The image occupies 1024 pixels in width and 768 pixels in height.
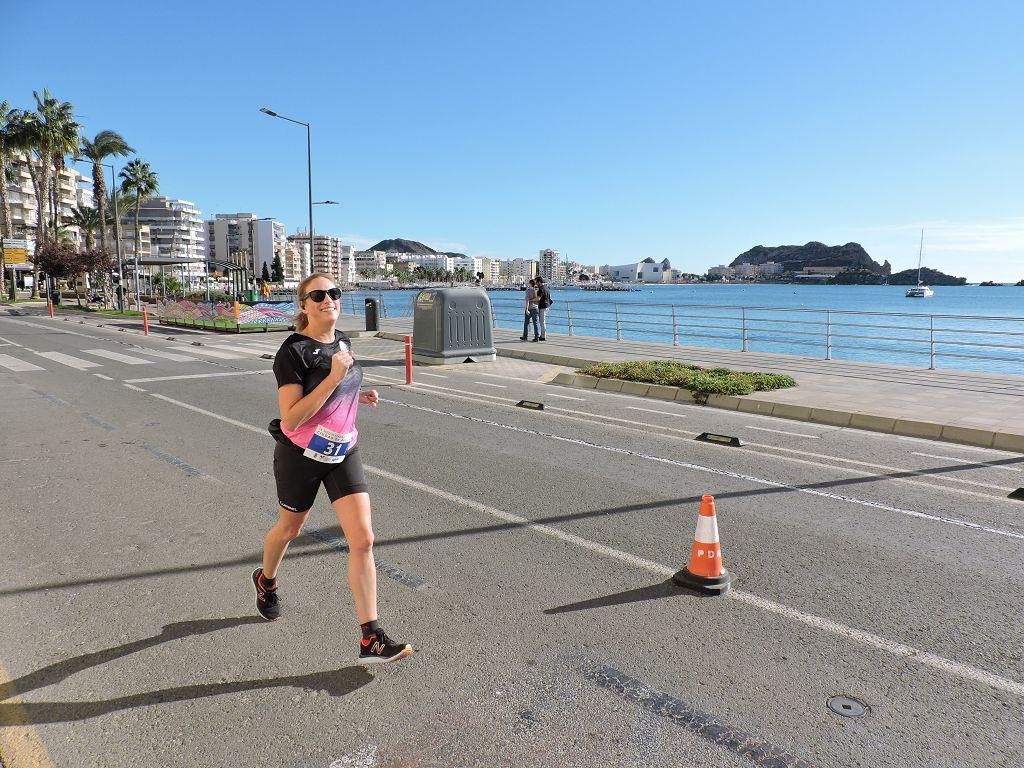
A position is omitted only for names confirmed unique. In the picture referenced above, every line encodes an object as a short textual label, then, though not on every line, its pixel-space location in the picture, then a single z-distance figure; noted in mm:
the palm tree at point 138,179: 62688
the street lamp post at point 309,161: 27375
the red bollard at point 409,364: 13198
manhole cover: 3082
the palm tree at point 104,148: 53747
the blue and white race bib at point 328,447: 3385
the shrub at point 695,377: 11859
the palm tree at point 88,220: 78188
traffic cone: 4301
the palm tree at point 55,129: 56250
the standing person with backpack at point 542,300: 20781
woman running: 3295
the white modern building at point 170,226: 166500
